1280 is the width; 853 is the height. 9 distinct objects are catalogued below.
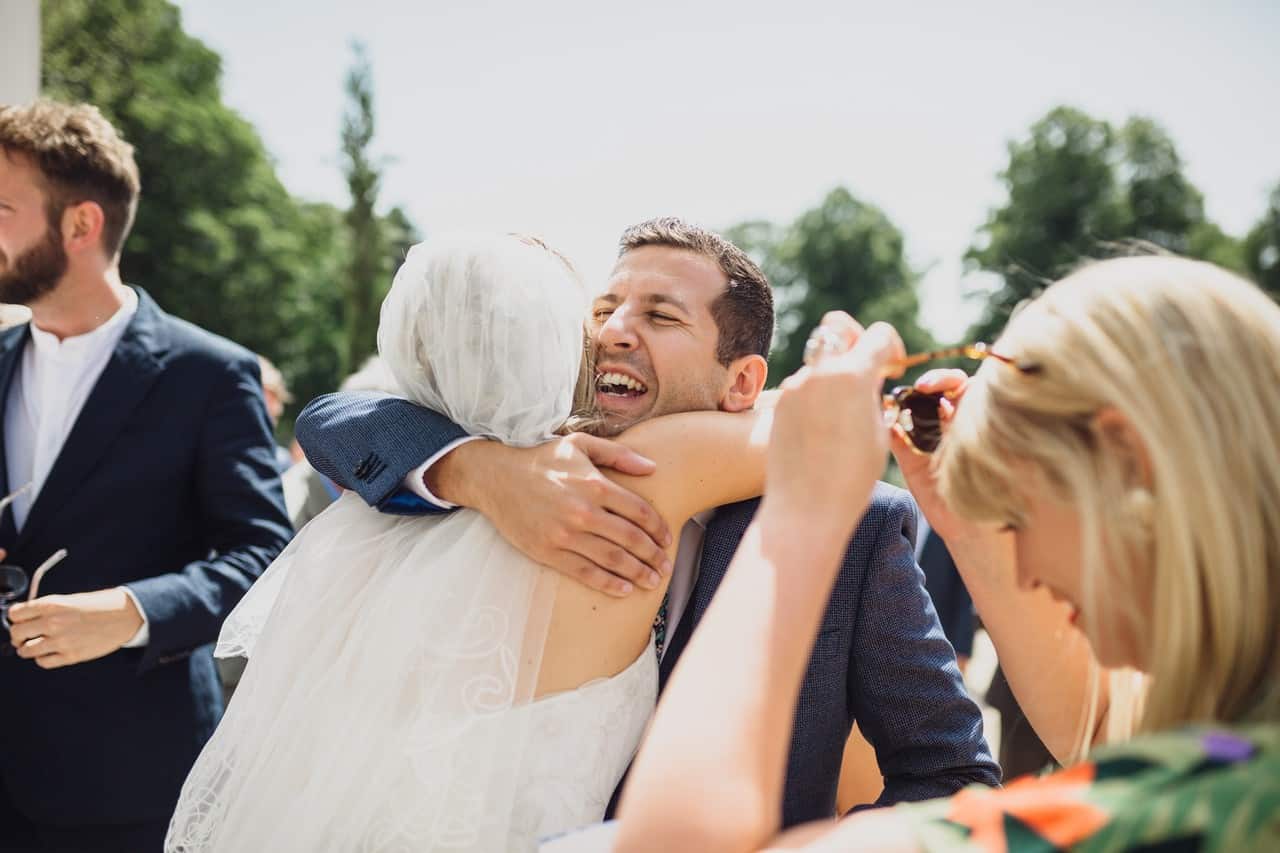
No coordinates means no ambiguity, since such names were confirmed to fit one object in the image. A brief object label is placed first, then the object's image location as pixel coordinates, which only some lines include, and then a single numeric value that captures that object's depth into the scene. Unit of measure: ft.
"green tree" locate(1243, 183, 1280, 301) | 108.27
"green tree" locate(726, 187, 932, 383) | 133.49
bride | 5.49
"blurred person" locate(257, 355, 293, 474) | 25.89
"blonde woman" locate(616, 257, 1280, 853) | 3.46
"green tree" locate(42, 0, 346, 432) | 82.38
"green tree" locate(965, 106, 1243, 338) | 111.86
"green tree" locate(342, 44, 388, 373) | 95.86
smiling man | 5.94
